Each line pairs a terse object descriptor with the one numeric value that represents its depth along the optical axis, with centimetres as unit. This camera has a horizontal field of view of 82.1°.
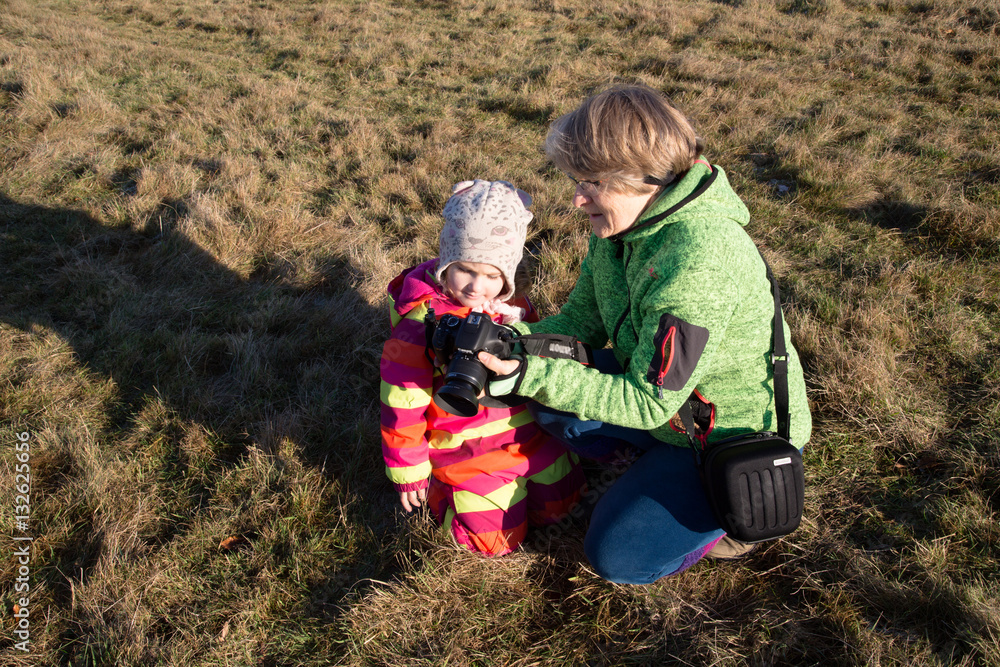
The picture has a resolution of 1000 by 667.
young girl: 226
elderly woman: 187
